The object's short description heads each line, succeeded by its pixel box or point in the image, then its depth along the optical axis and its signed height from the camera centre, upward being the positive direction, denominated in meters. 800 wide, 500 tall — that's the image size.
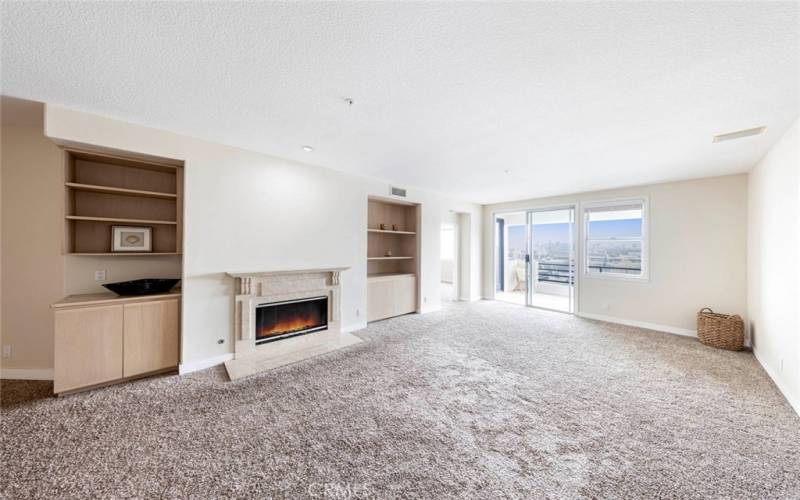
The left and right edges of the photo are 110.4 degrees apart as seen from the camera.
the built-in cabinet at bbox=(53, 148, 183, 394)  2.56 -0.09
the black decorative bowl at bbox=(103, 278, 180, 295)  2.80 -0.41
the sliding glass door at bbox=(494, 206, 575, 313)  6.02 -0.12
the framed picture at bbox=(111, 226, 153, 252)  2.99 +0.10
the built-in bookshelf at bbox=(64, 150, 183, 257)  2.80 +0.53
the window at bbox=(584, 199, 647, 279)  4.94 +0.23
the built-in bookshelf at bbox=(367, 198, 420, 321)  5.09 -0.17
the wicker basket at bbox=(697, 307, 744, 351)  3.71 -1.07
